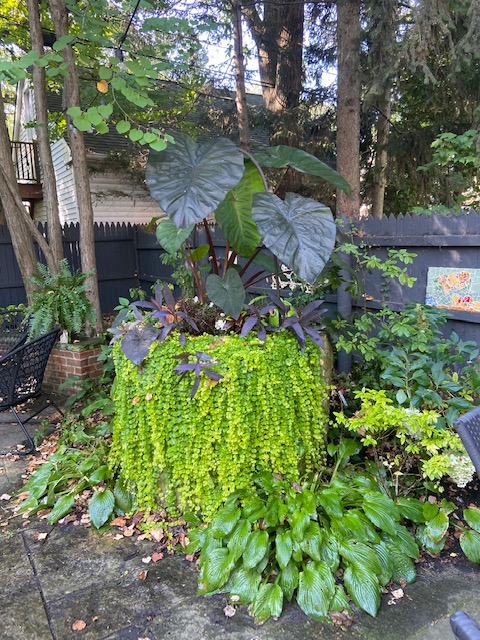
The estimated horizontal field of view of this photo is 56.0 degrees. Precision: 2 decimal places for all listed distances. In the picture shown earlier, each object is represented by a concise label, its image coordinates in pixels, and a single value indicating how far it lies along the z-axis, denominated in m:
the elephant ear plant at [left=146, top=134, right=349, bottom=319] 2.11
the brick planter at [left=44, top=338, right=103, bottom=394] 4.24
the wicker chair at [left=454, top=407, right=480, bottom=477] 1.31
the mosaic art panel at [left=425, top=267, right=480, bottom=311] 3.29
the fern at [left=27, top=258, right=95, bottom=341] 3.95
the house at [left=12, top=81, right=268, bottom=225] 8.90
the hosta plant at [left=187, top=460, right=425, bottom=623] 1.77
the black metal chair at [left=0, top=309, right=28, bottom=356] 3.89
